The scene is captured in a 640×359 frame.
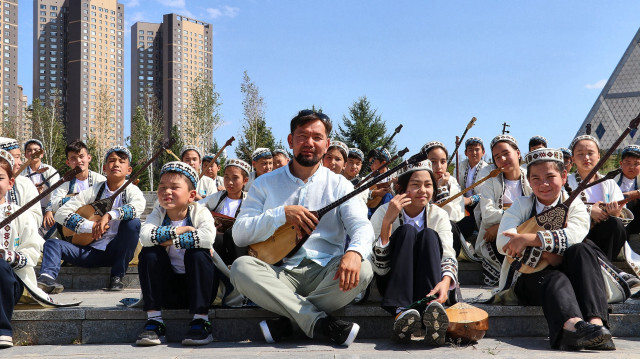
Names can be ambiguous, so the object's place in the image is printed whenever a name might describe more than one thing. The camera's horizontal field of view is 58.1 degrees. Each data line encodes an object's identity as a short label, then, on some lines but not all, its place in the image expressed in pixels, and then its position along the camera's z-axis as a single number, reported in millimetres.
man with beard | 3533
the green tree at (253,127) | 35728
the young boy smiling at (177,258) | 3697
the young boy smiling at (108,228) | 5449
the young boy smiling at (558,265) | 3389
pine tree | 30547
